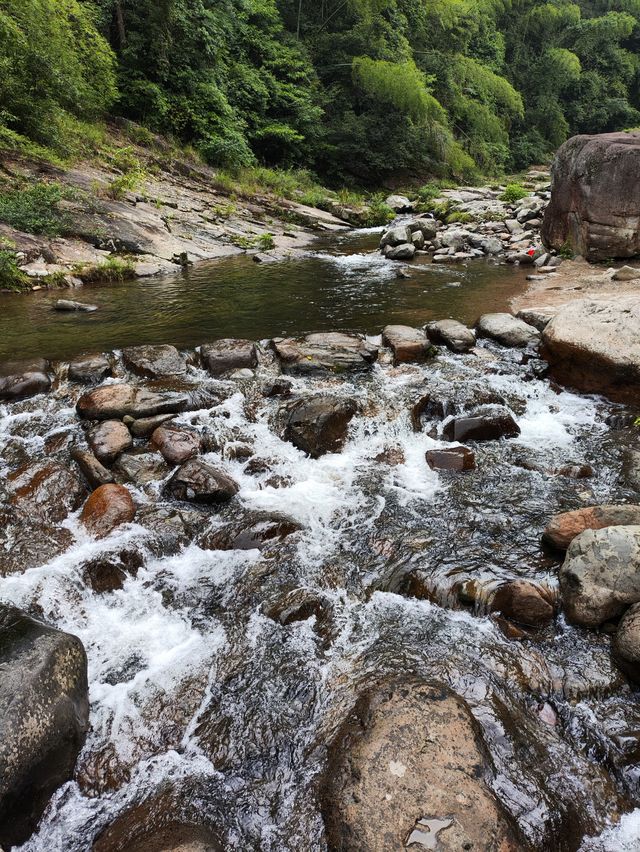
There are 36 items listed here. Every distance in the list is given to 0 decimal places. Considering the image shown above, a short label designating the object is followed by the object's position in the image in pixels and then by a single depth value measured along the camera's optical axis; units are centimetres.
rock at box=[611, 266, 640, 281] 941
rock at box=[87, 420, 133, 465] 482
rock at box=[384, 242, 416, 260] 1415
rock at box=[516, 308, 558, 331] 775
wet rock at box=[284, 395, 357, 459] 522
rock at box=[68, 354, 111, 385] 618
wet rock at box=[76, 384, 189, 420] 536
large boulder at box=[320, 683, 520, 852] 200
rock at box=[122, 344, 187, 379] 644
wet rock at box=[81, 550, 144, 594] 365
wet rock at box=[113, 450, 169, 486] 464
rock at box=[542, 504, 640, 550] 359
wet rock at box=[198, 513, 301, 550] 402
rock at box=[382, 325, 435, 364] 703
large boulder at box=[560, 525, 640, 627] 301
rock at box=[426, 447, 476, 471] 491
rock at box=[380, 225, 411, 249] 1498
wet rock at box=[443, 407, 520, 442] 532
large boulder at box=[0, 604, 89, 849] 214
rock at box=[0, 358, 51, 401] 579
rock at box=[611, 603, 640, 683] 275
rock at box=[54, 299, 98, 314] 883
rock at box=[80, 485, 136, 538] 409
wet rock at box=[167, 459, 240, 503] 444
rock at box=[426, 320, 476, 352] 718
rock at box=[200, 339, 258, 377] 666
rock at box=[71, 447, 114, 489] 454
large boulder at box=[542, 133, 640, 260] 1019
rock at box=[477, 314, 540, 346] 727
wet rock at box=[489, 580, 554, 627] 317
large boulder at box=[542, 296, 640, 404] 563
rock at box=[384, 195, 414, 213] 2277
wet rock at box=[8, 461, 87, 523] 426
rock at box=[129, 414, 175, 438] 519
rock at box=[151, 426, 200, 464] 486
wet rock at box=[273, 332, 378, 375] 673
